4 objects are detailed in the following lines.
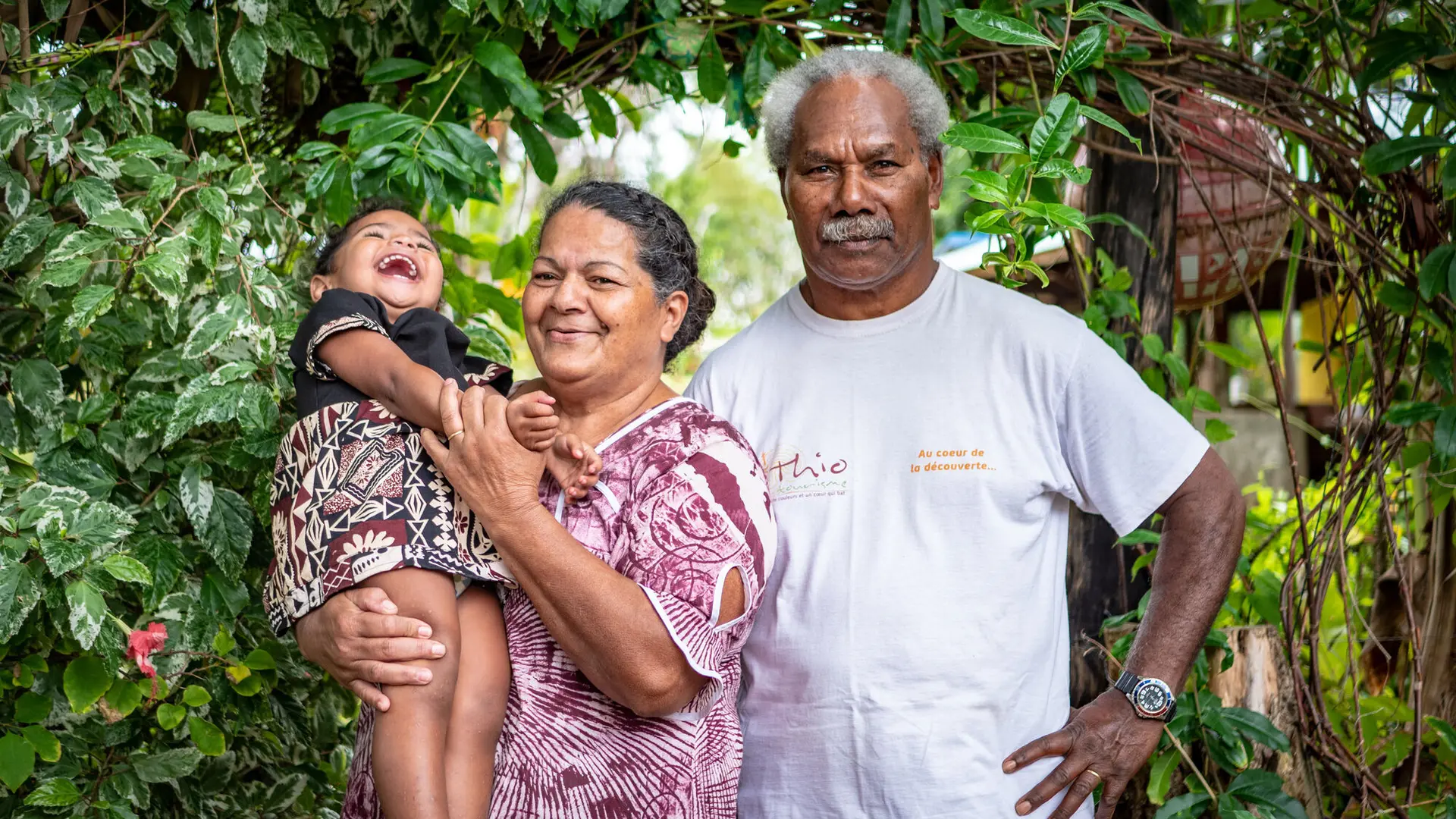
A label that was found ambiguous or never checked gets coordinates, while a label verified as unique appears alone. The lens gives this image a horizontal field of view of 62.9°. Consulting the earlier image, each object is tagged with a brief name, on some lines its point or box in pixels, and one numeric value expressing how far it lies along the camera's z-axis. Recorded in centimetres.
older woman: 159
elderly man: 185
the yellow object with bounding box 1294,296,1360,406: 280
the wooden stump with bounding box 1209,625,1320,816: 249
